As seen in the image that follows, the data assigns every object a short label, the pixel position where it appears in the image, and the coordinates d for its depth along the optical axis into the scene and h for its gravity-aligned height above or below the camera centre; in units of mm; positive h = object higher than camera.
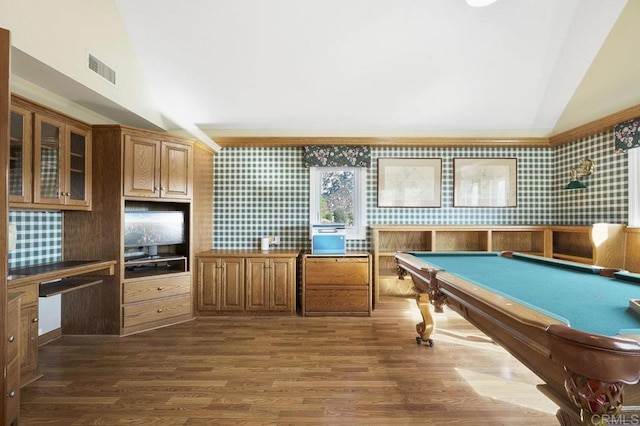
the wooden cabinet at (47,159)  2455 +520
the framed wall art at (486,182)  4508 +523
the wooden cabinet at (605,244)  3234 -305
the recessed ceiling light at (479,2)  2381 +1759
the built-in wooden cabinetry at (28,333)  2295 -954
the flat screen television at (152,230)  3447 -188
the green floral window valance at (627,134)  3150 +916
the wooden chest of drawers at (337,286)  3900 -944
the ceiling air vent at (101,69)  2816 +1453
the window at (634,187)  3307 +338
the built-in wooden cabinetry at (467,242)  4012 -383
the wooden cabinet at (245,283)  3891 -908
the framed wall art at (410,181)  4512 +536
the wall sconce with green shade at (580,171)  3643 +603
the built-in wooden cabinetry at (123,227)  3275 -134
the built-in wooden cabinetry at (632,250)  3055 -358
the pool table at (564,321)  958 -447
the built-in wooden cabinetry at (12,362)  1710 -906
